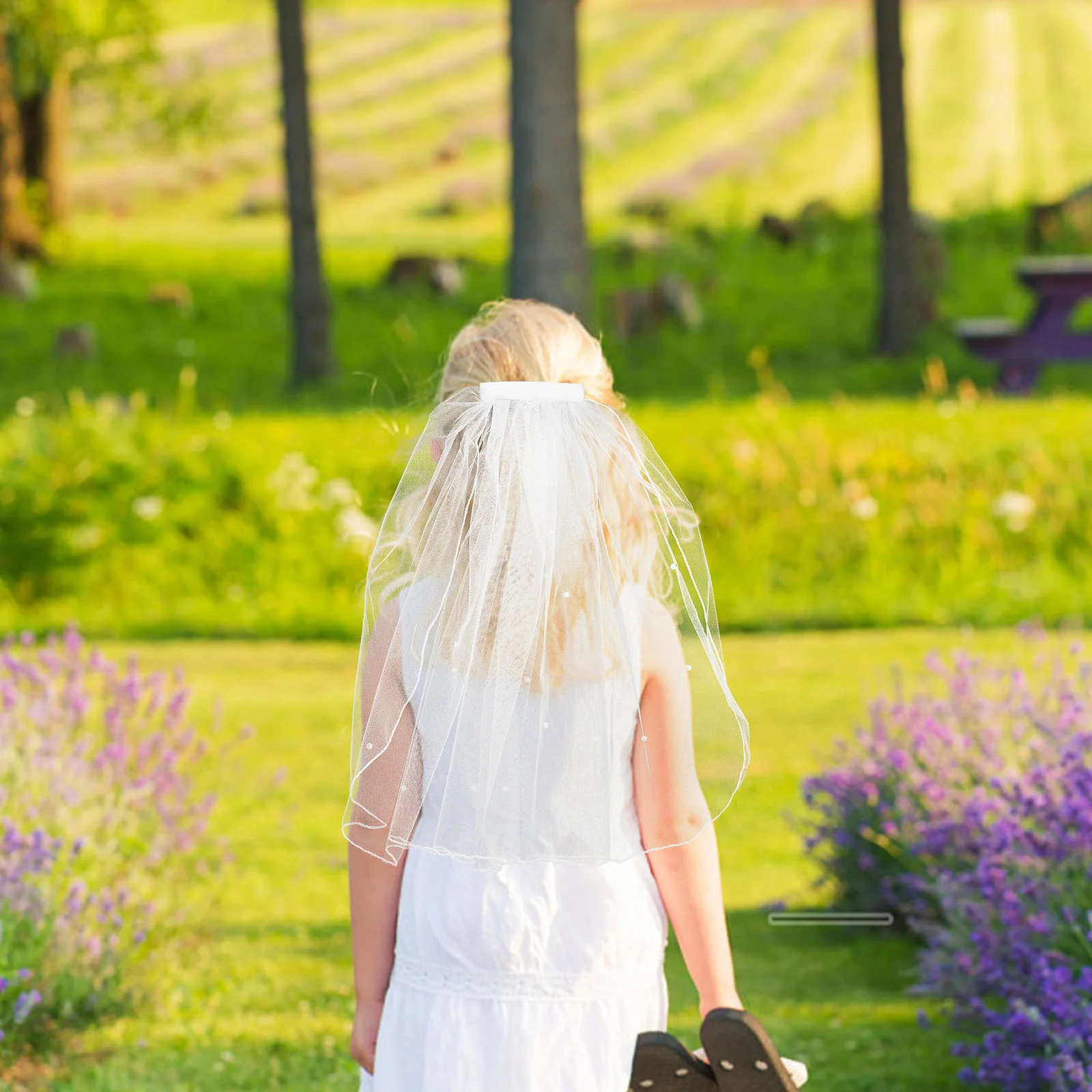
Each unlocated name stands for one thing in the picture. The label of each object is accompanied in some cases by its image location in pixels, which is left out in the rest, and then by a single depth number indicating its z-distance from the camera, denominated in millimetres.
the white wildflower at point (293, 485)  19984
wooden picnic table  27000
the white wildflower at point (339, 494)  19750
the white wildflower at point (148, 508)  19641
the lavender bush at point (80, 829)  8266
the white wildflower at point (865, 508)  18969
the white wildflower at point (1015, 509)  18812
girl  5426
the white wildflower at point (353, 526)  19031
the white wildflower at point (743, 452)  19594
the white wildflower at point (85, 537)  19687
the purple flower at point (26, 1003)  6988
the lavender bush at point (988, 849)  7473
